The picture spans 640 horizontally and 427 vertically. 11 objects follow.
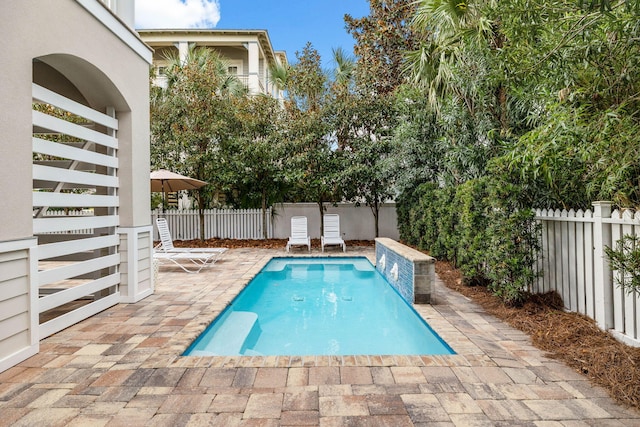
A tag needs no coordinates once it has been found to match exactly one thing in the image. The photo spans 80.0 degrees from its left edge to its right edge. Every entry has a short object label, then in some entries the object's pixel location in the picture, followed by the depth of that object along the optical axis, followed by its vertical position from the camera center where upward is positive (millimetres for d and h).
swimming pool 4207 -1467
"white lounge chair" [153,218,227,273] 7938 -812
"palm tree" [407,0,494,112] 5621 +2779
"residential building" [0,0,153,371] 3158 +638
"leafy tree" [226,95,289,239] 11852 +2143
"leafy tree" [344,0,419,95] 11570 +5260
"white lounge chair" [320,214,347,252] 11651 -419
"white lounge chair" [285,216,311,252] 11156 -516
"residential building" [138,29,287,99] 19953 +9295
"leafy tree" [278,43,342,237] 11688 +2601
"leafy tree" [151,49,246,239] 11930 +2933
